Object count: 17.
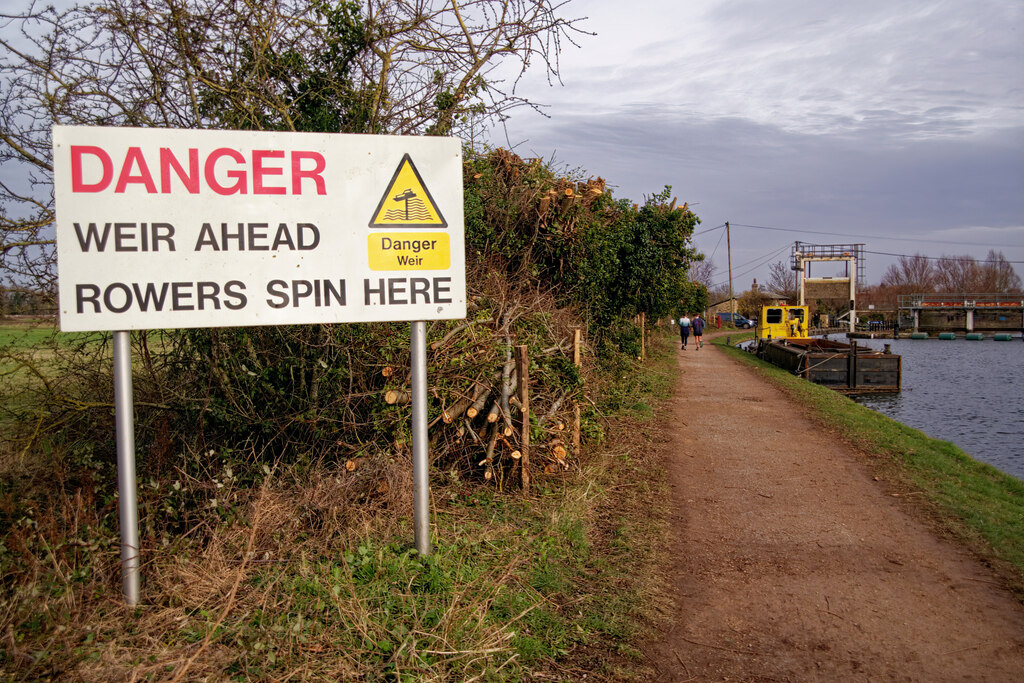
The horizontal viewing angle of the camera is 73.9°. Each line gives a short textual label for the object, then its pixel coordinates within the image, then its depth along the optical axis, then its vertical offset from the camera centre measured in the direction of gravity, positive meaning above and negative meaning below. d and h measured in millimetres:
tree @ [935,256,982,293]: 121125 +6850
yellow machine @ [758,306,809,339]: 39156 -463
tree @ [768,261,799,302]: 80638 +4570
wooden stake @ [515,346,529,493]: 6949 -957
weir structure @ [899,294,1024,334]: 83312 -157
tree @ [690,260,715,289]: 89688 +5907
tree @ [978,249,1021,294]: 114375 +6030
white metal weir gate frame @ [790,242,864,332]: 49062 +2540
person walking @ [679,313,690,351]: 38875 -637
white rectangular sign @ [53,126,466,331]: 3836 +573
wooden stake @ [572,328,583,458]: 8234 -1177
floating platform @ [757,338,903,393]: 28141 -2316
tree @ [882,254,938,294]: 128875 +7323
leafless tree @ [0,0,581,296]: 6246 +2553
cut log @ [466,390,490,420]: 6804 -890
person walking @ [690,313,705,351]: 38531 -722
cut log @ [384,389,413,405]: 6262 -719
